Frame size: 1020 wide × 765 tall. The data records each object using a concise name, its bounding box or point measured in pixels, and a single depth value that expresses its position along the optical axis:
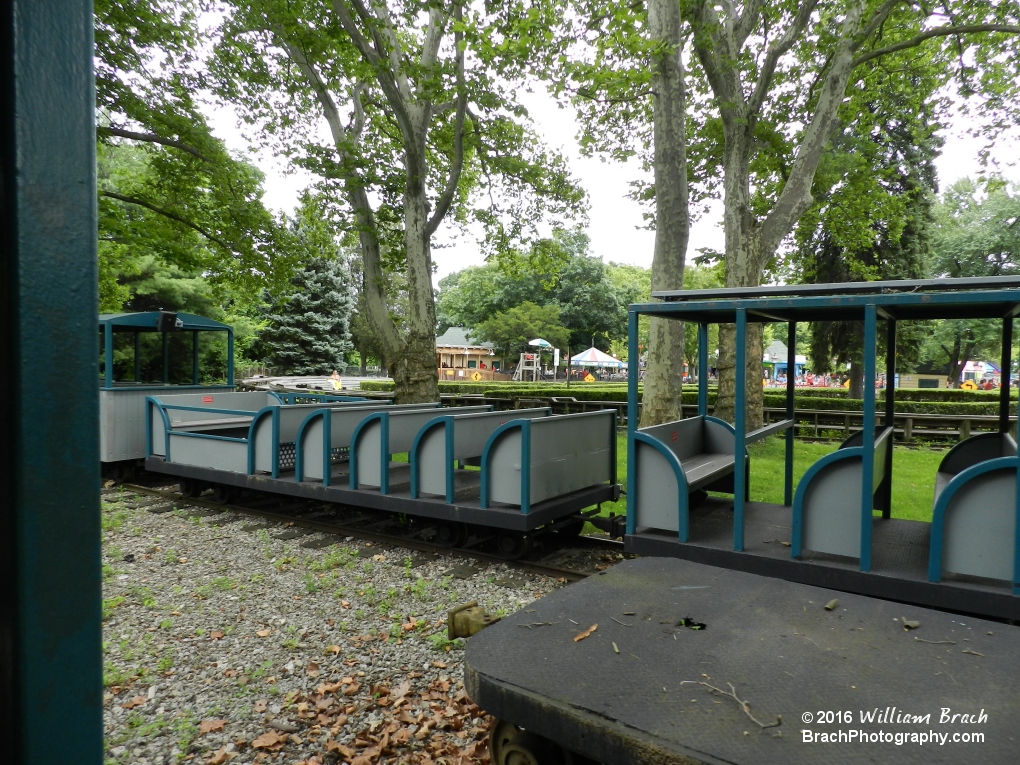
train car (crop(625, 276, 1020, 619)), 4.20
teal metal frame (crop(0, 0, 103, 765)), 0.82
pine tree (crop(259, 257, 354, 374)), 39.44
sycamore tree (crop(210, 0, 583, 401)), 11.43
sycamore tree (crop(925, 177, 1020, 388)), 28.41
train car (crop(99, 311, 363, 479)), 10.05
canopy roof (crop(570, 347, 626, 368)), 38.09
